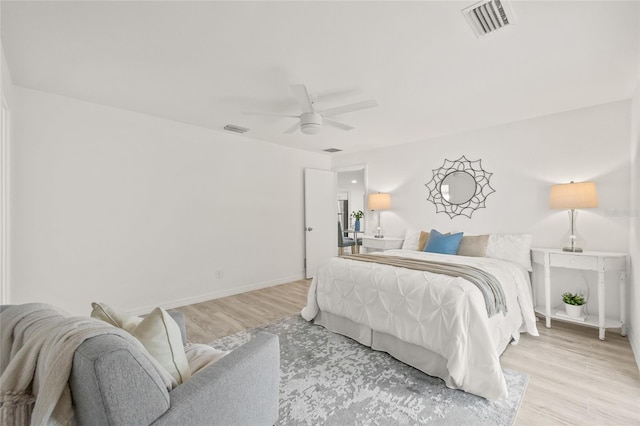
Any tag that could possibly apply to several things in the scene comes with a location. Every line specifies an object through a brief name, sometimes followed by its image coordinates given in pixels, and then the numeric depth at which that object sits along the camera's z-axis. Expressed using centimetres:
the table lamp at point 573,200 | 297
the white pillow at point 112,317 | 129
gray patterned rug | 177
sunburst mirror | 407
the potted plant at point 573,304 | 303
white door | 537
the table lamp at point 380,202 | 497
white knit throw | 82
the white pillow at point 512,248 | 335
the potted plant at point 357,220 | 839
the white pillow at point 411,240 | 430
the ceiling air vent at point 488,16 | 168
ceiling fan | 245
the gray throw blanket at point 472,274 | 230
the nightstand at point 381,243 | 475
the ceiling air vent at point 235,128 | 397
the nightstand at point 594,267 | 280
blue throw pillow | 367
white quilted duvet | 199
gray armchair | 82
